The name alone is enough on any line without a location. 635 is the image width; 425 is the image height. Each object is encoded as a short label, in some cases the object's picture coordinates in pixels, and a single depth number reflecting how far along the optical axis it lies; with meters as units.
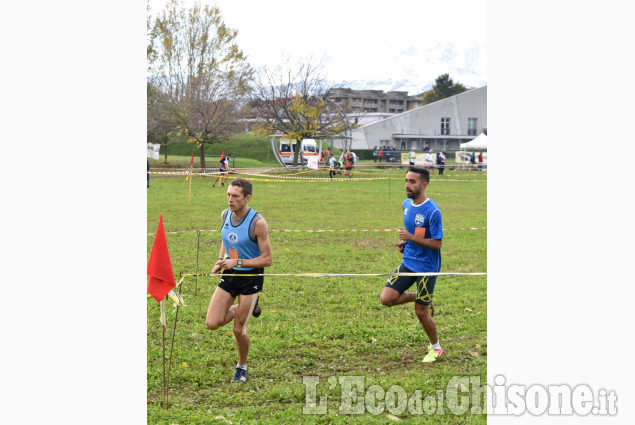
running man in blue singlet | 5.96
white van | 48.25
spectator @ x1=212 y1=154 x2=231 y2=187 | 30.28
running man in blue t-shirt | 6.55
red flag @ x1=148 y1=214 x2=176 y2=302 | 5.10
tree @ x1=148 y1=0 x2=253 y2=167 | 48.03
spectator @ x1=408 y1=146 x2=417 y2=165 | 42.92
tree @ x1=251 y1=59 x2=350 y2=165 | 45.38
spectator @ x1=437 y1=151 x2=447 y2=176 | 40.72
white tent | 49.31
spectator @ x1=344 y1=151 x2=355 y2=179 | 37.53
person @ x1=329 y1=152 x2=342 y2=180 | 38.05
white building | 72.19
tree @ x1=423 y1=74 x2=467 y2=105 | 97.56
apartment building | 116.18
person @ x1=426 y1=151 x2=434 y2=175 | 40.19
